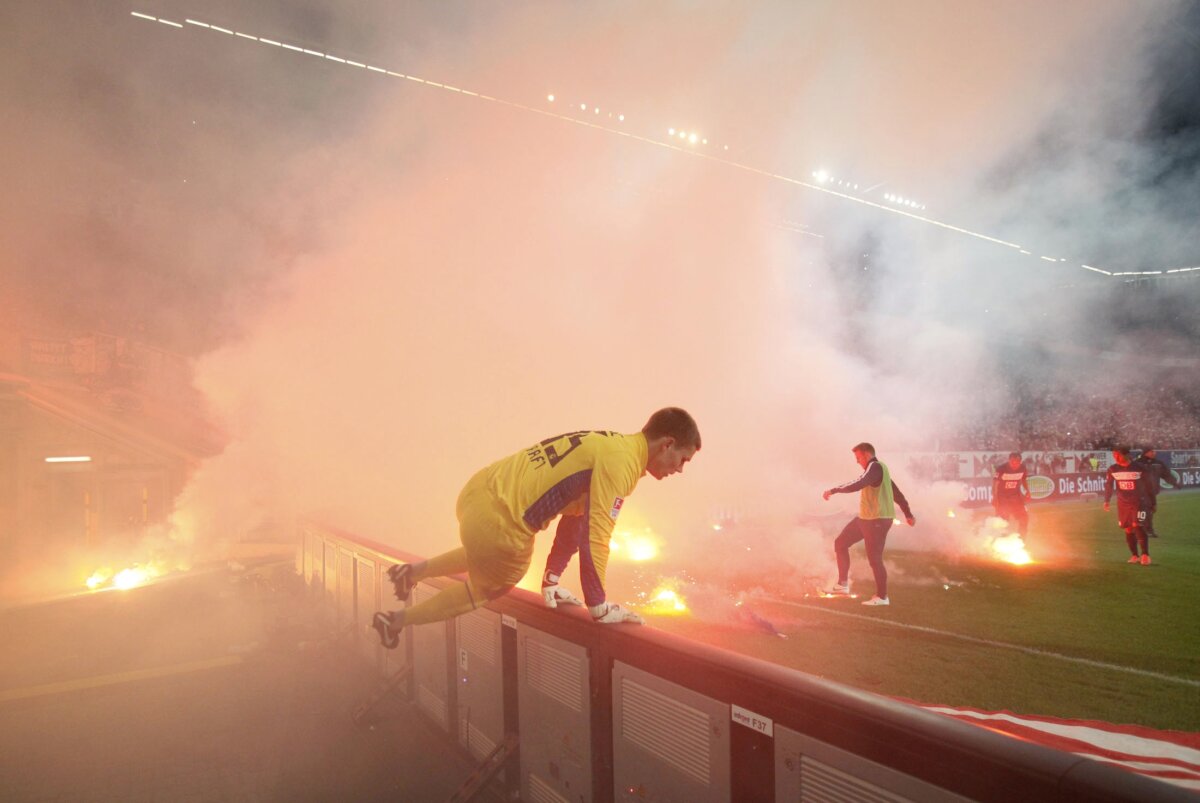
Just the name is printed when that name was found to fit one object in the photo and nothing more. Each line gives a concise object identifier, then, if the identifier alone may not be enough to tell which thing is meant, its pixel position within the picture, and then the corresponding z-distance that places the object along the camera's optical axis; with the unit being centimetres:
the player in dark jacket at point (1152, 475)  764
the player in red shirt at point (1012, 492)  834
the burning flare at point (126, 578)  668
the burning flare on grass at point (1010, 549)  772
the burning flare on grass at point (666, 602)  516
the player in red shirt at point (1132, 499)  734
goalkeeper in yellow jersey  217
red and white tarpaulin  241
